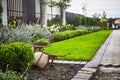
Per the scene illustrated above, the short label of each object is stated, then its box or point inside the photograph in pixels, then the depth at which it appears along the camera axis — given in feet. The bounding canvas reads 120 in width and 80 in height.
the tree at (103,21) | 81.00
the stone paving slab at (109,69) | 15.57
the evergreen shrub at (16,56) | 12.54
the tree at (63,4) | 53.77
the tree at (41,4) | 48.60
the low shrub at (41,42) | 27.49
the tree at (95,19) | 76.88
